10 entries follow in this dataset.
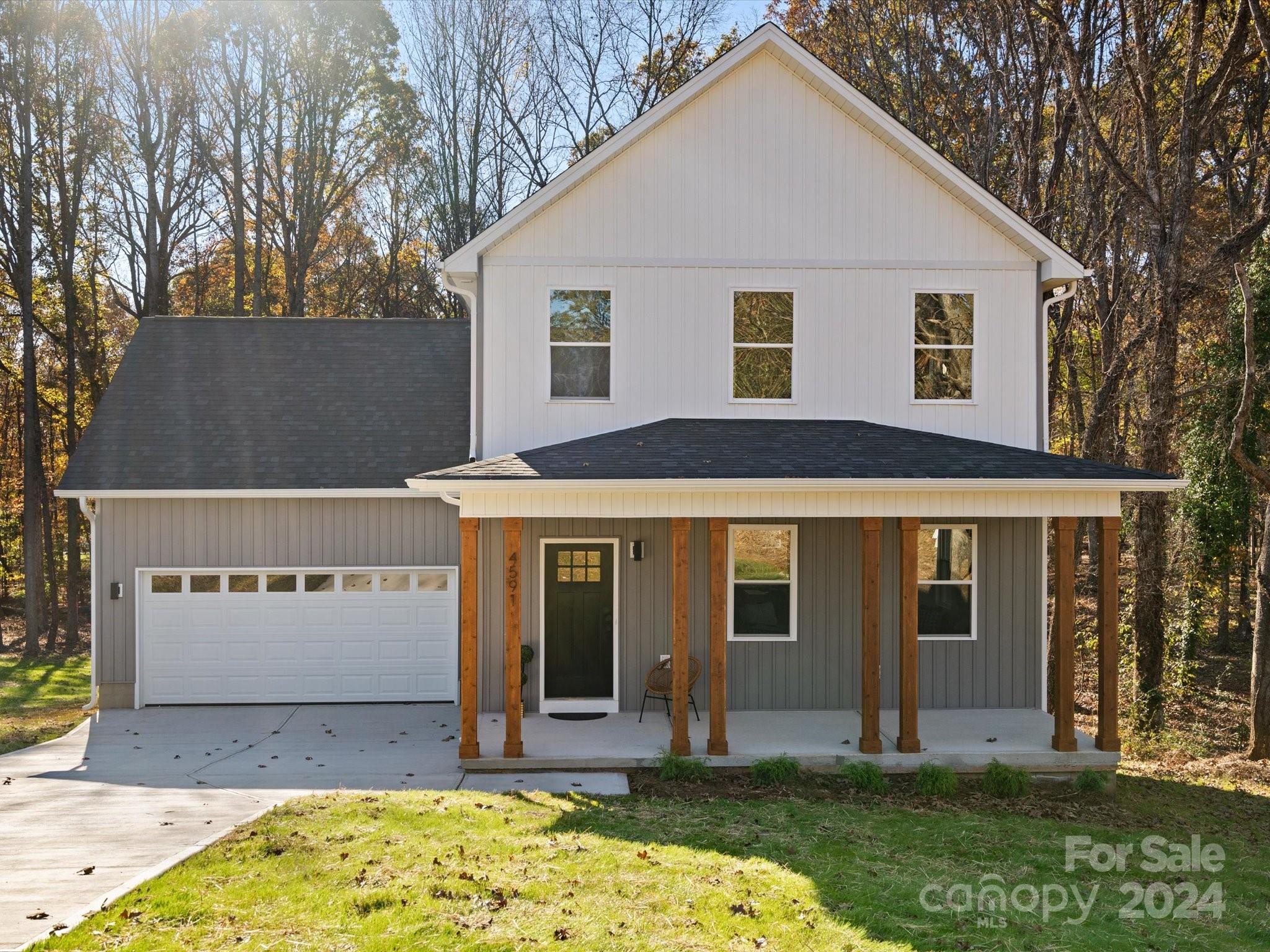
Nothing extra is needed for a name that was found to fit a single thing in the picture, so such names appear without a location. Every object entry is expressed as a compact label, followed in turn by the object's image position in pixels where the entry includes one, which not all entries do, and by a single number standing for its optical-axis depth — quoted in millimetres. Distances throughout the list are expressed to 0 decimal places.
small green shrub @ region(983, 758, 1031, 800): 9586
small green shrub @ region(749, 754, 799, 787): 9508
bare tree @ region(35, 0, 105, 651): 20000
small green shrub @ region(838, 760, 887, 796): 9453
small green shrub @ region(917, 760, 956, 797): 9430
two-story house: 11633
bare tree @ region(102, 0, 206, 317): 21547
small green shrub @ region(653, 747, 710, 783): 9531
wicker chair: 11070
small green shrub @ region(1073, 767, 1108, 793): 9797
